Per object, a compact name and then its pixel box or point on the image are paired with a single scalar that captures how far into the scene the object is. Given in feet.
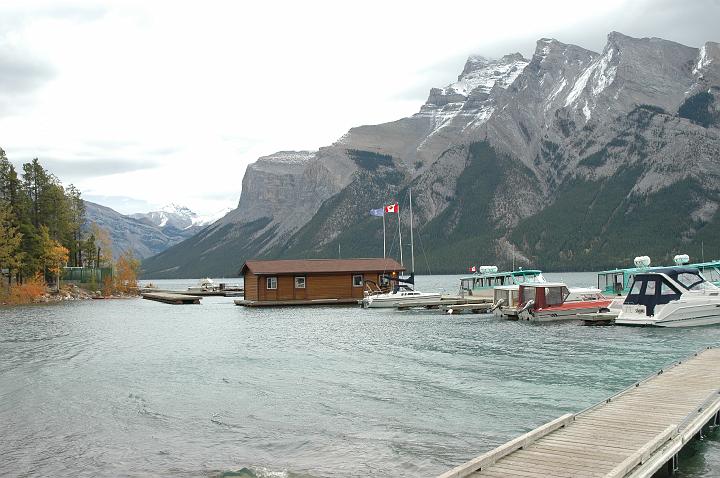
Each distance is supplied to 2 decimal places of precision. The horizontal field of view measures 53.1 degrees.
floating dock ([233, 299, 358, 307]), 269.85
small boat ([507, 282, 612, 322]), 182.60
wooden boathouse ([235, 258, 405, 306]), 273.33
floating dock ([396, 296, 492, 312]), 233.35
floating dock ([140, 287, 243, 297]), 414.53
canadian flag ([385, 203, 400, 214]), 280.51
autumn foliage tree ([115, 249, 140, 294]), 426.92
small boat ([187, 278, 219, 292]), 471.33
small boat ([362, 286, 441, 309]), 245.86
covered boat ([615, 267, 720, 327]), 155.33
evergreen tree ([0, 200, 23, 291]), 288.71
